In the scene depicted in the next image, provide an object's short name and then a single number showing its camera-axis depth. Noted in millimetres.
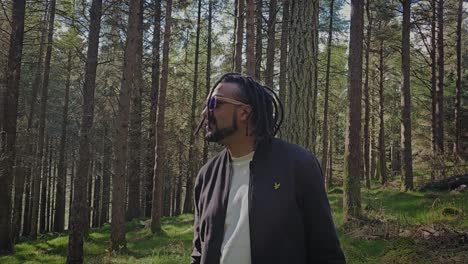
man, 2090
